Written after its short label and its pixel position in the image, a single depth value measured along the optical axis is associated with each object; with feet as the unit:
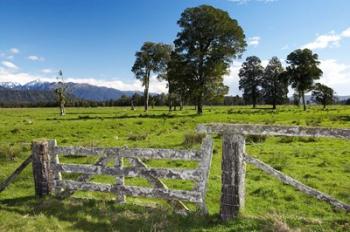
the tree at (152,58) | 256.52
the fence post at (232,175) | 27.63
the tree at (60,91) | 219.06
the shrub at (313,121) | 111.54
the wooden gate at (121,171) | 29.19
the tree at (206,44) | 179.32
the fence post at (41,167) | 35.29
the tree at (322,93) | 282.36
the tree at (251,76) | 304.09
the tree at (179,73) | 179.36
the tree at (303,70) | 248.52
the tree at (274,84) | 291.36
